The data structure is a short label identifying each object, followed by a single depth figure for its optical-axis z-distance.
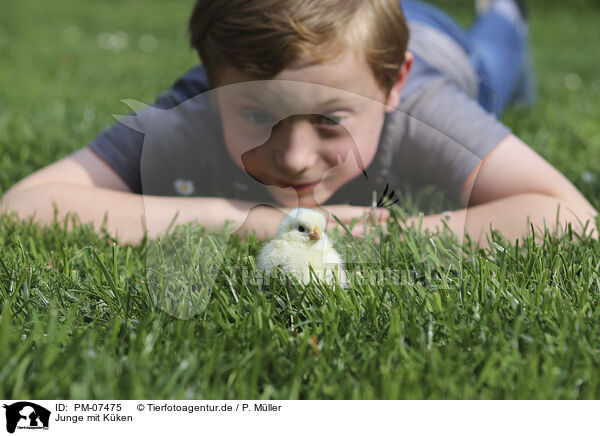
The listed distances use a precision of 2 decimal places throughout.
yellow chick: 0.70
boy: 0.77
